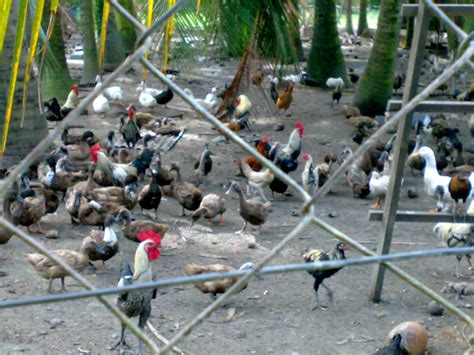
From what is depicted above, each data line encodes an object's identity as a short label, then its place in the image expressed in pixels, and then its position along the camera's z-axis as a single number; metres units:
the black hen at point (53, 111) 12.45
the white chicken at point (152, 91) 14.25
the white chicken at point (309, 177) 9.15
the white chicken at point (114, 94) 13.95
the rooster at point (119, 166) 8.96
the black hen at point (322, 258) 5.71
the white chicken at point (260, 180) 8.97
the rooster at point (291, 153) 9.79
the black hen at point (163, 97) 13.97
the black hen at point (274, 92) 14.06
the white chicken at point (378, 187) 8.71
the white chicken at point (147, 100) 13.69
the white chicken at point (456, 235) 6.31
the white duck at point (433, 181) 7.95
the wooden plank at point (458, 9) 4.23
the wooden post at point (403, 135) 4.73
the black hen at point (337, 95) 13.78
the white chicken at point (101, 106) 13.12
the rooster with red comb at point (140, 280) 4.80
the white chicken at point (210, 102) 13.11
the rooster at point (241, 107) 12.60
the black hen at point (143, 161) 9.45
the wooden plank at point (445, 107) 4.62
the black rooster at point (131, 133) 10.98
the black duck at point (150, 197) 8.01
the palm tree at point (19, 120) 8.62
